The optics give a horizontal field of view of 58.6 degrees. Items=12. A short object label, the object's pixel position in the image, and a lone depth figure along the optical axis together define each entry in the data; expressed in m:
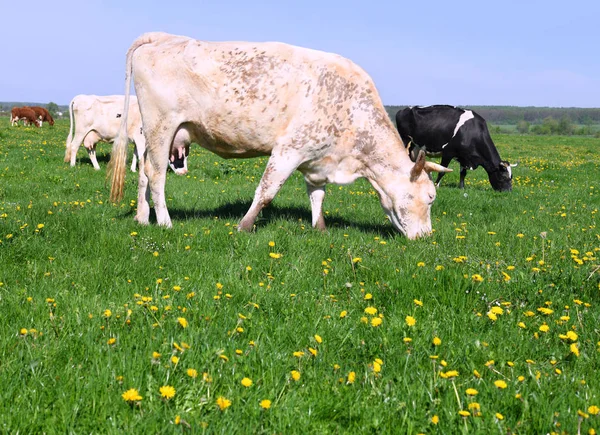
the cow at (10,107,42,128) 45.16
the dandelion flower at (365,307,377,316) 3.83
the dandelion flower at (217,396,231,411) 2.55
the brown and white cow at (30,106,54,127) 45.84
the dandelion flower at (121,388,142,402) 2.58
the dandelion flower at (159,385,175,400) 2.65
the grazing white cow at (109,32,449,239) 7.23
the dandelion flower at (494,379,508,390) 2.86
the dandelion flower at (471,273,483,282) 4.49
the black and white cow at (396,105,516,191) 14.69
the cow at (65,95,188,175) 15.88
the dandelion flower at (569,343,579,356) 3.38
